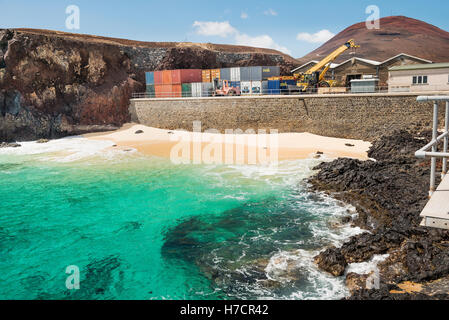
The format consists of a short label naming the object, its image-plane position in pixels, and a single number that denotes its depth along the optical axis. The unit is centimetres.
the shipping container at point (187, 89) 4056
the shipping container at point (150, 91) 4242
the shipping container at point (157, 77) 4184
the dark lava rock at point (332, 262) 1153
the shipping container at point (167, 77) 4120
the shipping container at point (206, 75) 4122
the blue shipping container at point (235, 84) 3726
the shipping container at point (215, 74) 4012
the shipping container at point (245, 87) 3675
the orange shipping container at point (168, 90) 4088
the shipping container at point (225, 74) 3897
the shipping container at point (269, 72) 3709
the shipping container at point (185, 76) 4081
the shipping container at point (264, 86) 3600
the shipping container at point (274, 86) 3528
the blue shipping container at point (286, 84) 3525
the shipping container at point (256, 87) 3625
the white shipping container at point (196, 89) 3972
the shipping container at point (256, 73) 3675
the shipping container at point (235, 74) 3791
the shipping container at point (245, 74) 3716
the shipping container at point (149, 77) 4253
